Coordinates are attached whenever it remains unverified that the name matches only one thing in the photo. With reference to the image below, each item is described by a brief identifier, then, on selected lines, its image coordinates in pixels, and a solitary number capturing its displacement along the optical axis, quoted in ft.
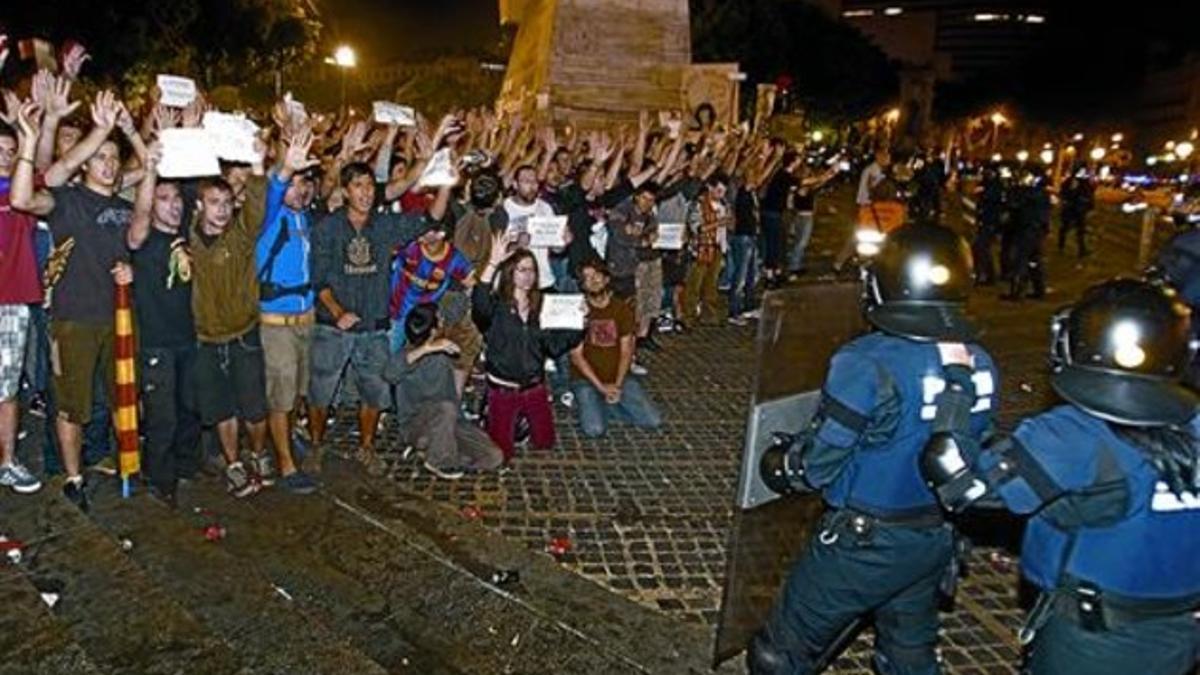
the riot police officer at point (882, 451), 10.64
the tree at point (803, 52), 140.56
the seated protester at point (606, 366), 25.13
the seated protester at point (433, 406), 21.56
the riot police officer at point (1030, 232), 44.93
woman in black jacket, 22.95
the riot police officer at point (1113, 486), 8.50
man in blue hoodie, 19.45
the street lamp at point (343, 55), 102.68
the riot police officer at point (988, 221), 48.91
